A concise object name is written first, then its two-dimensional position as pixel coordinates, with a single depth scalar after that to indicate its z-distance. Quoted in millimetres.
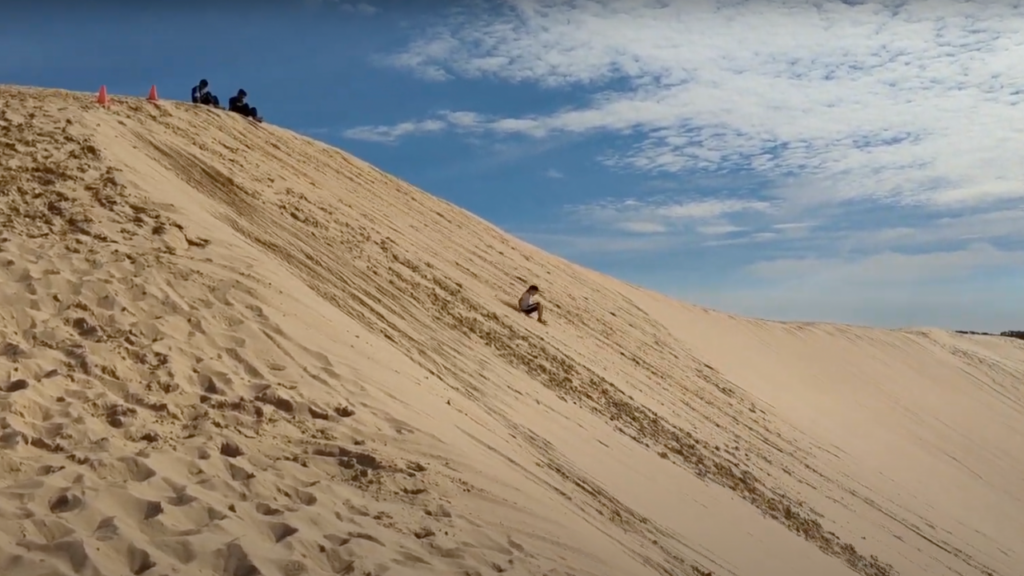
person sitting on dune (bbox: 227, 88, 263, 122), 14719
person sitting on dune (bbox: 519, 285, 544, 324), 12914
